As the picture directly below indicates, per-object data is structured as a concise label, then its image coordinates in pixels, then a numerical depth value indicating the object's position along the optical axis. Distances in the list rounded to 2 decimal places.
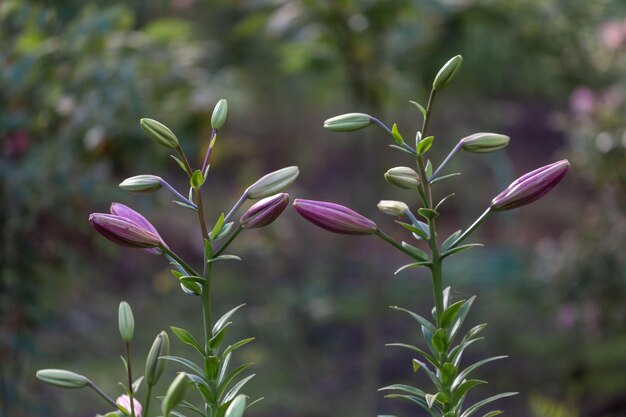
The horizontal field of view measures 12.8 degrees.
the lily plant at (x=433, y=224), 2.45
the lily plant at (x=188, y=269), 2.44
